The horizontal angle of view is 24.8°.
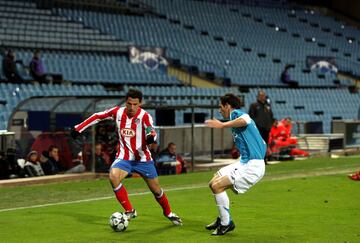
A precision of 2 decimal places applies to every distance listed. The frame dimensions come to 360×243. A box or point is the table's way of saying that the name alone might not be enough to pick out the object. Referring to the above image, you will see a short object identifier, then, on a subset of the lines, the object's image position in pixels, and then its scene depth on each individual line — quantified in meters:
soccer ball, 10.80
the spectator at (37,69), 27.88
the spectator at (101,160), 20.20
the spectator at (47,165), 19.31
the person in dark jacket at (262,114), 23.11
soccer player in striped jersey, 11.37
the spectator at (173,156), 21.22
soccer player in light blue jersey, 10.47
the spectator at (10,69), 26.94
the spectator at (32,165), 18.86
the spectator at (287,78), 40.47
